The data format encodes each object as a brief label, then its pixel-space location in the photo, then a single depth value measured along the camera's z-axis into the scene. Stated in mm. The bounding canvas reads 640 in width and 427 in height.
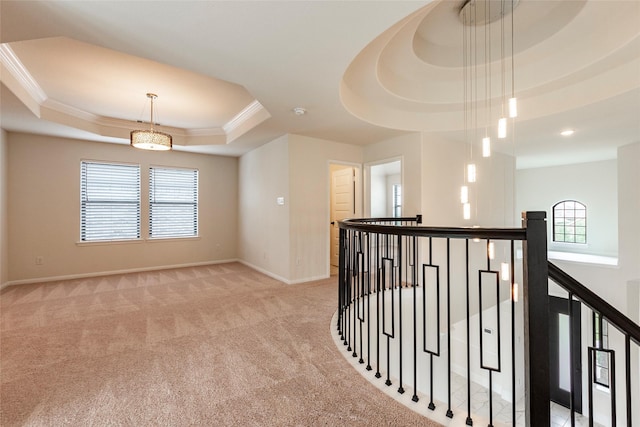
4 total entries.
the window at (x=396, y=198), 8438
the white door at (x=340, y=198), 5625
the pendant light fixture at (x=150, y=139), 3750
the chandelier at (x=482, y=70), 2609
